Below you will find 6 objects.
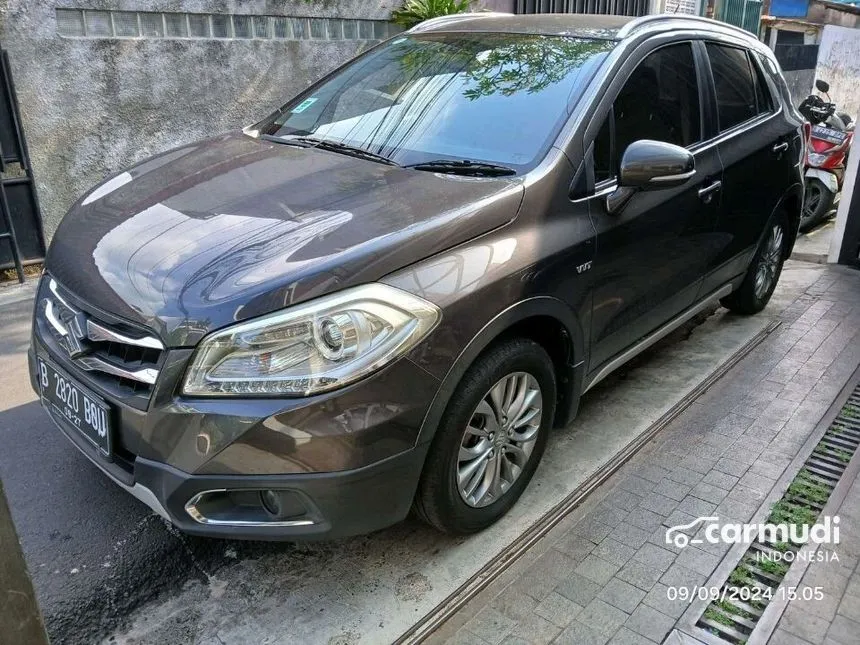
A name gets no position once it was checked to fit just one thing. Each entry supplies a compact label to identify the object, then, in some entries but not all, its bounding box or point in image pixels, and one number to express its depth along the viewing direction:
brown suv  2.11
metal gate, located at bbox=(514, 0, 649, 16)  9.16
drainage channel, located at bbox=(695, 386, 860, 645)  2.43
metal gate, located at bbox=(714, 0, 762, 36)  12.73
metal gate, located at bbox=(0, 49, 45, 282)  5.08
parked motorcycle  7.47
